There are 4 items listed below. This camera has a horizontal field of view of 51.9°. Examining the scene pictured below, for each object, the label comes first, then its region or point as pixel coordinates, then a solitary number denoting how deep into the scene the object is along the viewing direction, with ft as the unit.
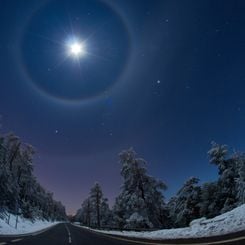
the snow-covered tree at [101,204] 234.99
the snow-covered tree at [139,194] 112.06
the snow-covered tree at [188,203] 141.08
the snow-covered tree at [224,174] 107.45
